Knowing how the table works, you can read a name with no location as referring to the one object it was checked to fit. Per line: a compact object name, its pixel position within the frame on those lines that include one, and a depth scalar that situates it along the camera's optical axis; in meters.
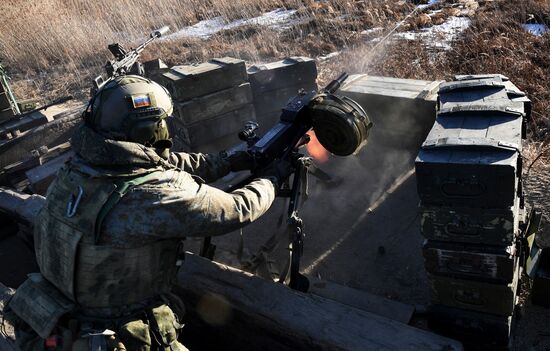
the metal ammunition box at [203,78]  6.45
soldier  2.89
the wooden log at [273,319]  3.22
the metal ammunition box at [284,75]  7.01
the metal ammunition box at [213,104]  6.61
